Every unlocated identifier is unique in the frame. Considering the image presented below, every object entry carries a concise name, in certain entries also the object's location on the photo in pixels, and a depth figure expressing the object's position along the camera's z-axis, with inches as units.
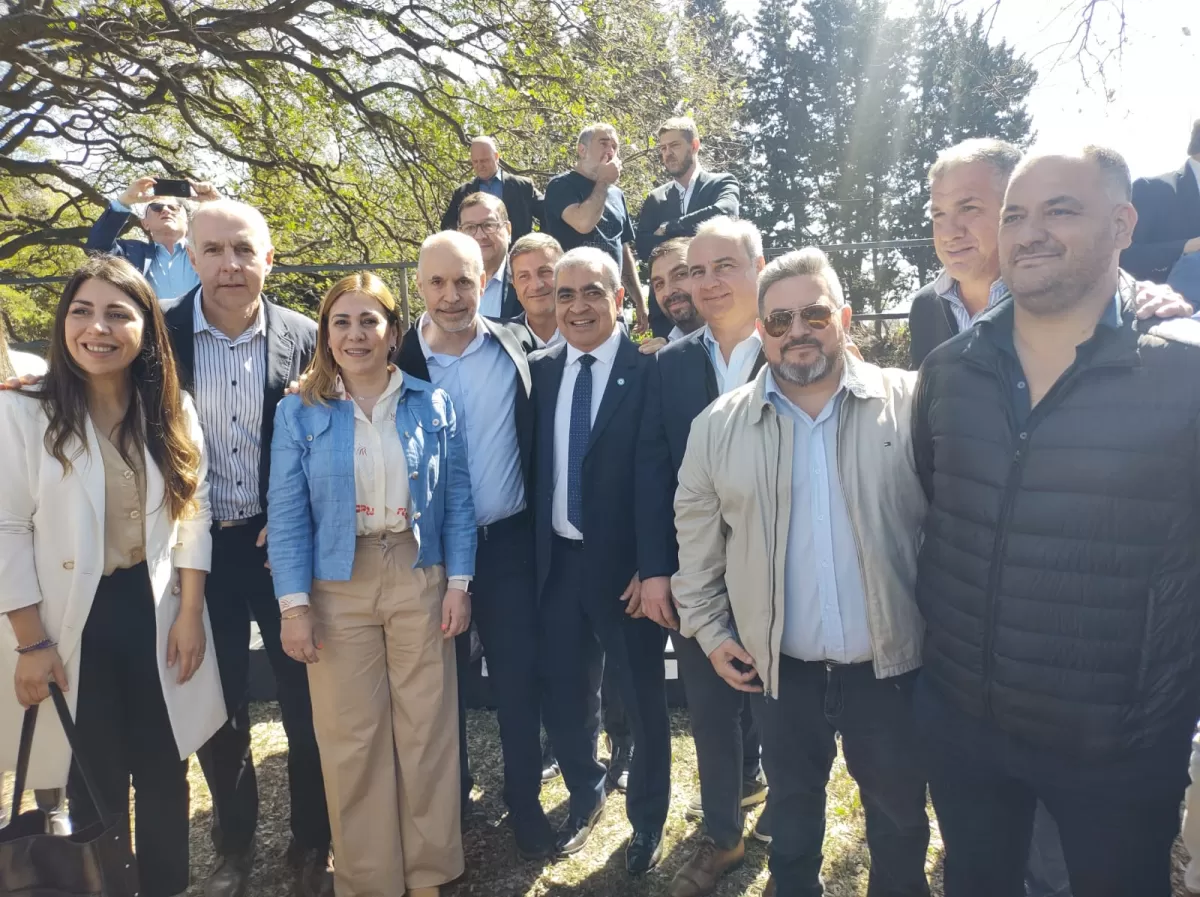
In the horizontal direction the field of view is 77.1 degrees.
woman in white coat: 91.9
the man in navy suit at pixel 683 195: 196.7
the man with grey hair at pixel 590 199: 190.1
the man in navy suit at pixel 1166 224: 136.6
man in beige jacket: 85.4
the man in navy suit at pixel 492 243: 158.7
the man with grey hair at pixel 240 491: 109.5
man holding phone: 160.1
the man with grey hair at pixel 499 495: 116.5
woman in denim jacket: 100.7
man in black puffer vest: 65.1
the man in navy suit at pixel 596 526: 112.7
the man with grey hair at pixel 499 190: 199.3
